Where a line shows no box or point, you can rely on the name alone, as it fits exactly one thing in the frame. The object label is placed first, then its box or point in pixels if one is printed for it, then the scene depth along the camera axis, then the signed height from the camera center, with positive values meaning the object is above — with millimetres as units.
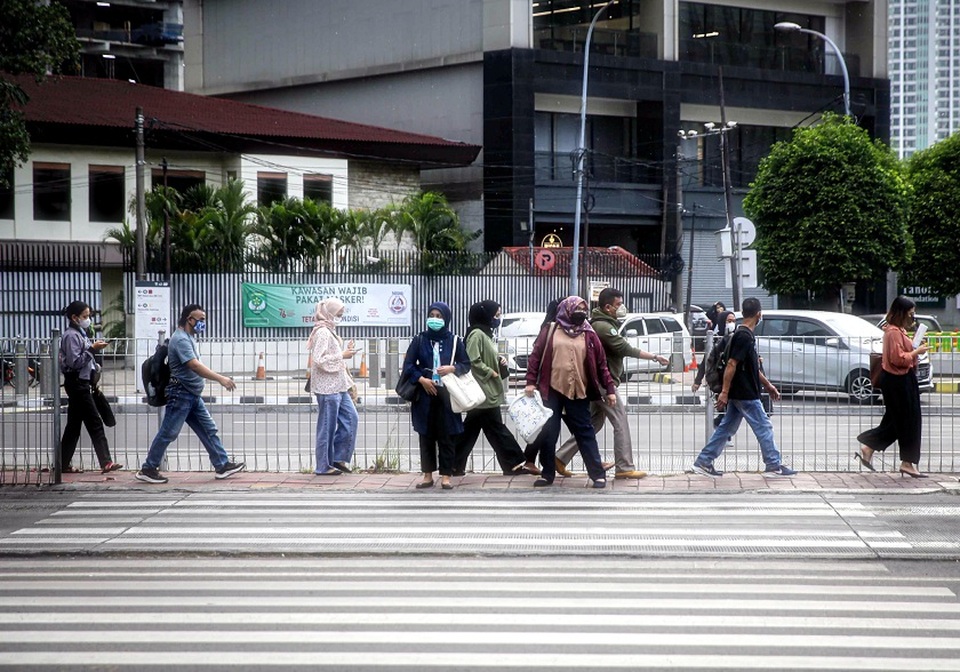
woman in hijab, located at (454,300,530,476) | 11852 -946
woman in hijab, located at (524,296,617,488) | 11312 -702
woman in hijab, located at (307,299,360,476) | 12344 -832
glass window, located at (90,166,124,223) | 38469 +3277
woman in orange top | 11836 -855
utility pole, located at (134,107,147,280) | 28812 +1979
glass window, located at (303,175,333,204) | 41250 +3707
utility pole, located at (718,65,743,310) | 23303 +1031
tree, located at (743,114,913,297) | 37469 +2741
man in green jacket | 12016 -646
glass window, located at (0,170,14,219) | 37406 +2747
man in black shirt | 11844 -941
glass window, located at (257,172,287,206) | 40438 +3646
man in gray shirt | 11773 -877
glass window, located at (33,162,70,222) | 37750 +3272
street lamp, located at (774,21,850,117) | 37031 +6052
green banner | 32375 -55
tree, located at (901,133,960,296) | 43875 +2840
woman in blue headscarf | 11523 -800
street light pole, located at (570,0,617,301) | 35781 +2074
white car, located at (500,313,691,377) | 28375 -531
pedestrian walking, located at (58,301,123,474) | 12273 -795
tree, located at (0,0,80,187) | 25406 +5186
